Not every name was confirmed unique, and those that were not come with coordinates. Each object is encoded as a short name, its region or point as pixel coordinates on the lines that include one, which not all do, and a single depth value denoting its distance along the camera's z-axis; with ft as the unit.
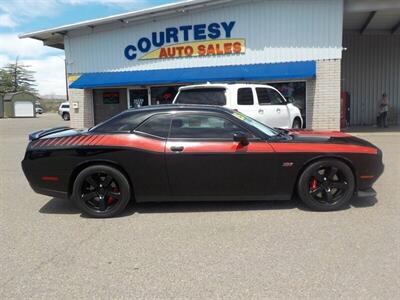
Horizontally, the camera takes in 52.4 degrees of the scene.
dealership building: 48.93
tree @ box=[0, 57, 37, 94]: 258.57
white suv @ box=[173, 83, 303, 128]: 34.01
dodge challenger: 17.71
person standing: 59.57
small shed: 155.84
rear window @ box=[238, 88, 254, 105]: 35.83
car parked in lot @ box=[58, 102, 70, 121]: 122.93
